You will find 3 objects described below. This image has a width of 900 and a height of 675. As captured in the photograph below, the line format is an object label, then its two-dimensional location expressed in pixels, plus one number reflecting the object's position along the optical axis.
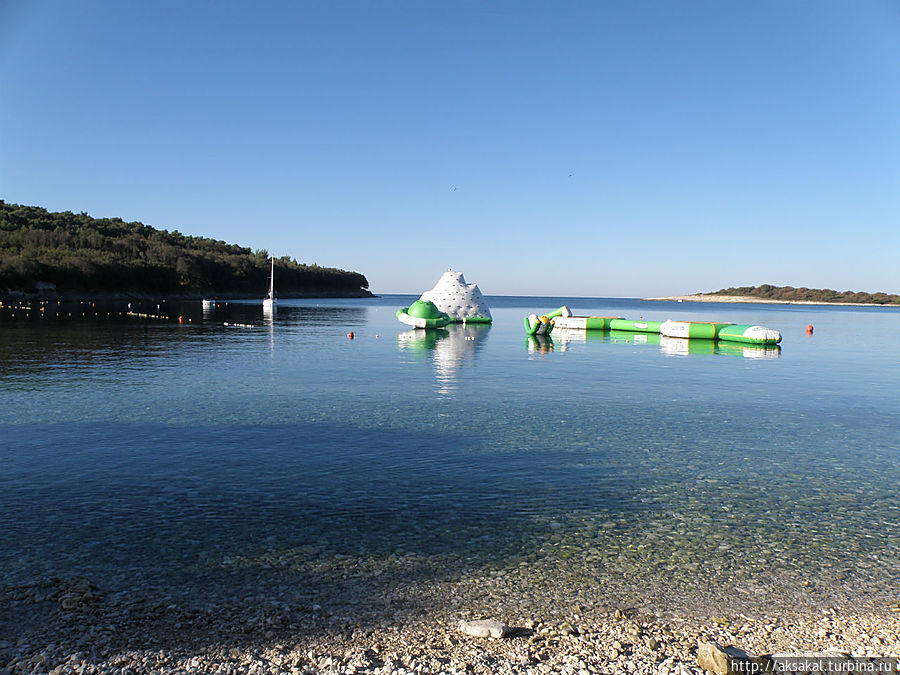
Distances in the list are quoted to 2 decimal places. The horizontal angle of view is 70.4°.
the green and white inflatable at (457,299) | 55.25
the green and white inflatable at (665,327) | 36.03
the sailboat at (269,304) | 79.81
